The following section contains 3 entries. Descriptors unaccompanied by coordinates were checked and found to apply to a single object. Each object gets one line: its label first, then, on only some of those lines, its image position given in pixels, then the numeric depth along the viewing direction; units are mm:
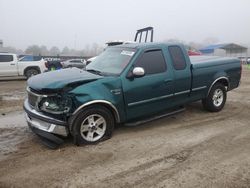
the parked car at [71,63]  20045
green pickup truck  3408
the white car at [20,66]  11434
